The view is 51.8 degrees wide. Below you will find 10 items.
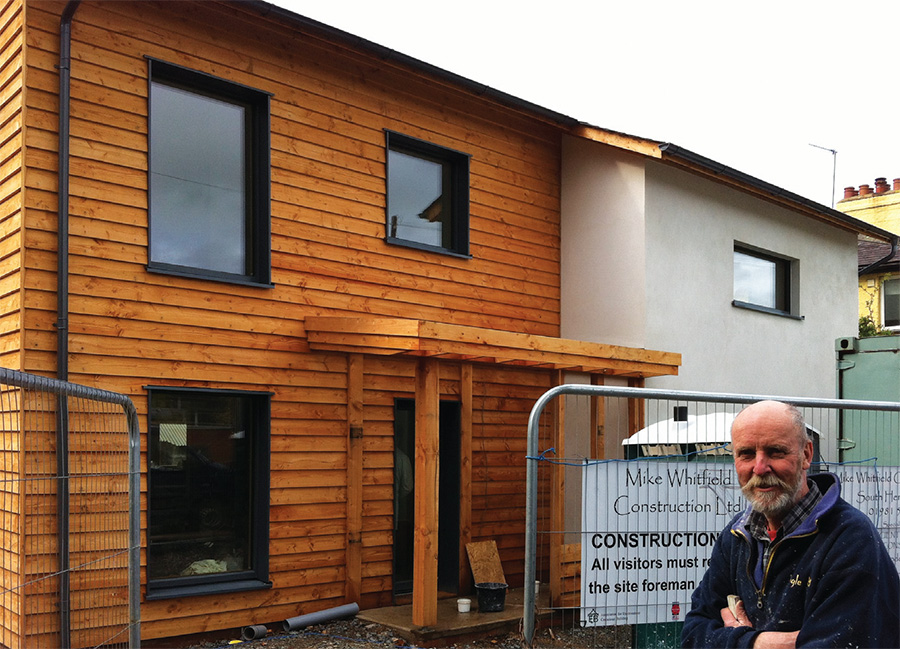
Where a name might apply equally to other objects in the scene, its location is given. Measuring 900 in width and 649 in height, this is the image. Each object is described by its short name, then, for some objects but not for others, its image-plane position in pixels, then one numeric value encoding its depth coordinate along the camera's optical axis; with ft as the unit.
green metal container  48.32
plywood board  34.65
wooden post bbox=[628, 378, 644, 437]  35.45
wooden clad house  26.50
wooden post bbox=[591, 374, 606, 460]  34.15
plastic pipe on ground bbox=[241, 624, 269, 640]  28.94
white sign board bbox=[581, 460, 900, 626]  17.44
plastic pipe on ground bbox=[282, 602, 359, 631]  29.89
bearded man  9.03
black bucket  31.68
